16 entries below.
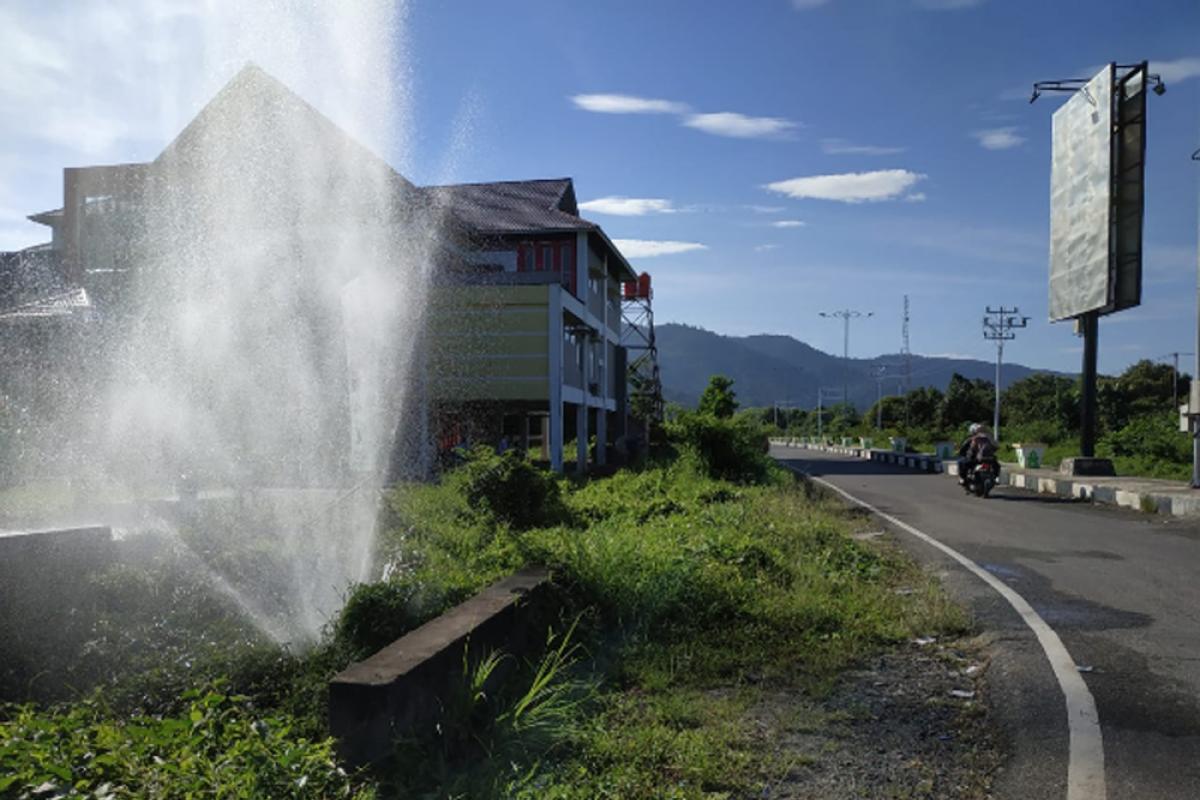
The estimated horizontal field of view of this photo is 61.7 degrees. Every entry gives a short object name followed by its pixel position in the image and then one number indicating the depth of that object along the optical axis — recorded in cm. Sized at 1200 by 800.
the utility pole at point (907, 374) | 8901
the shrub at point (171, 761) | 322
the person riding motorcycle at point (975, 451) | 1927
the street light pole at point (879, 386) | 8411
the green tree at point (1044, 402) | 5503
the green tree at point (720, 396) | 3462
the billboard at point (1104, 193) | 2117
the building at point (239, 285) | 1159
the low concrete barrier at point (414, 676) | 367
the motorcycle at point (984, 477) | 1919
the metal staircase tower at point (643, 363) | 4531
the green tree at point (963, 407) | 7581
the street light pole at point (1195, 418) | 1797
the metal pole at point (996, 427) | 5338
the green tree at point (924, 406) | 8344
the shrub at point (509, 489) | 1179
